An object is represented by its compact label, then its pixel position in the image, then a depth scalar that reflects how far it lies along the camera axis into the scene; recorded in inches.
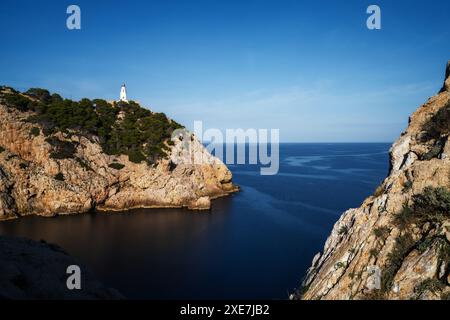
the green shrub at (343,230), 556.7
